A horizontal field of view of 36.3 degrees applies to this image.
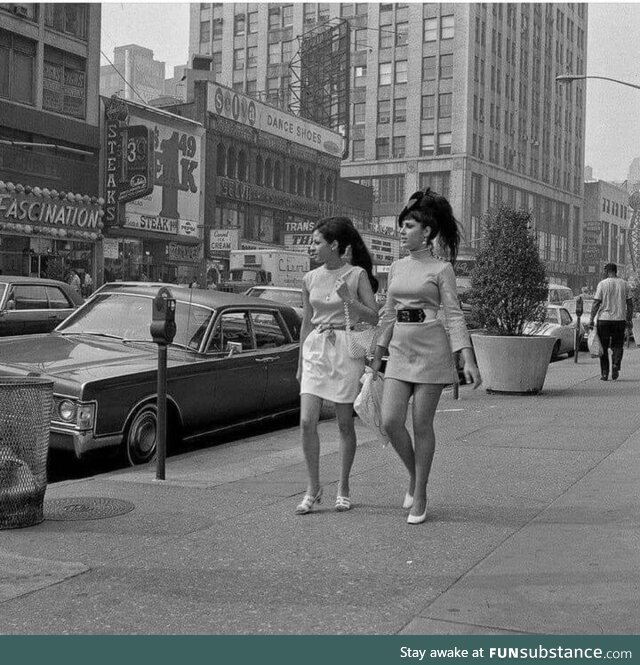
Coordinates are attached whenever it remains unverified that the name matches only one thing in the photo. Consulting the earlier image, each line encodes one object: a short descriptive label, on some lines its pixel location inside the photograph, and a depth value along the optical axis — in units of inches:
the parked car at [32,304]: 567.5
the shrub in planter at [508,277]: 473.1
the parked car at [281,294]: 729.0
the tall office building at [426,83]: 3321.9
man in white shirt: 548.7
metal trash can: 210.4
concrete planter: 469.3
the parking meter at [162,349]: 261.7
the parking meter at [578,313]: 721.4
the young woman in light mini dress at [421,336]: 212.7
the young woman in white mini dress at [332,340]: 222.7
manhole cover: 223.1
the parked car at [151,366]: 281.7
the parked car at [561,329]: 826.2
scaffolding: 2598.4
